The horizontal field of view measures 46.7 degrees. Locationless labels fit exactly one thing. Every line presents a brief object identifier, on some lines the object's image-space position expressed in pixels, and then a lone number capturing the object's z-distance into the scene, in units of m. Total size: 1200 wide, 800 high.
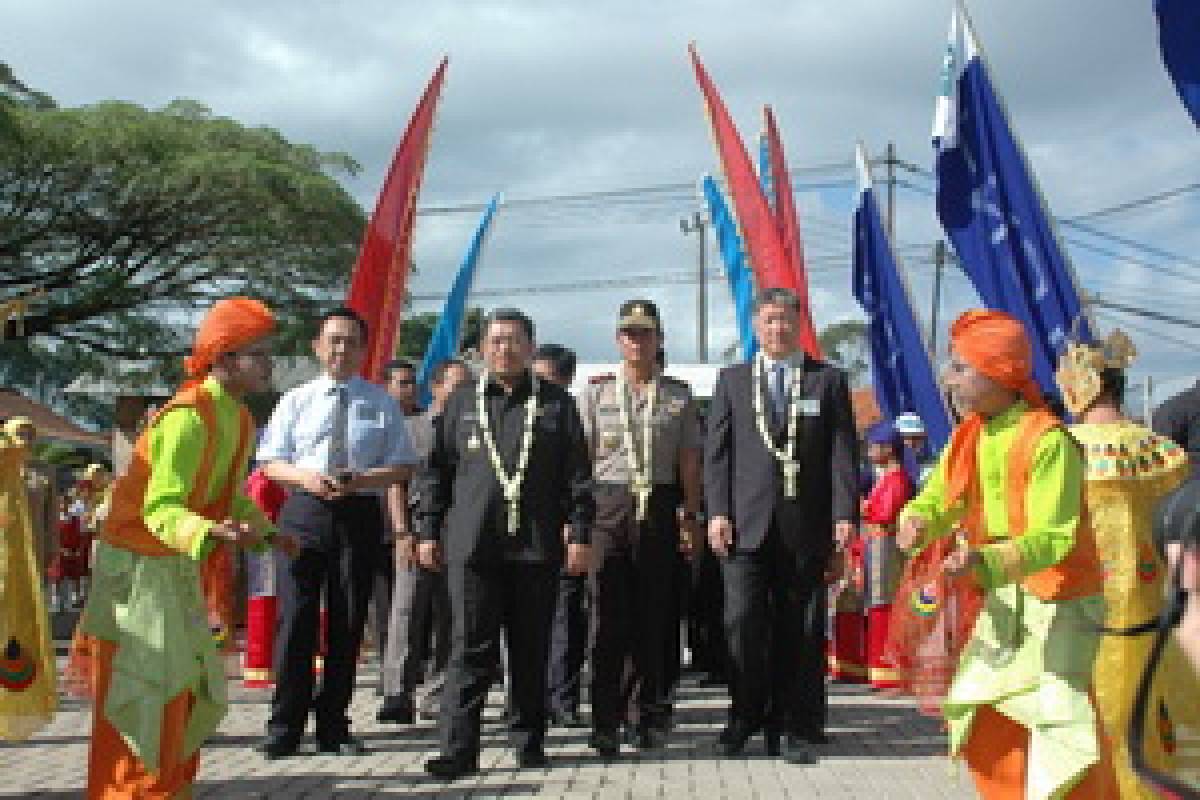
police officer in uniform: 7.05
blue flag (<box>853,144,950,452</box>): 11.59
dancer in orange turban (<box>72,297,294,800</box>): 4.90
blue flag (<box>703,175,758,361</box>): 14.03
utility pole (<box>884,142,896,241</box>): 42.05
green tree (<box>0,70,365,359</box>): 27.03
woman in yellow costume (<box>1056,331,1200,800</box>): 5.32
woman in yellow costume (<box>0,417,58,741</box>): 5.64
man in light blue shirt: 6.61
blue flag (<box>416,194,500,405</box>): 14.92
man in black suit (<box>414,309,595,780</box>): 6.29
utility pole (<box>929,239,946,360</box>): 49.41
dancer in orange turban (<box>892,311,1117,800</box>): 4.57
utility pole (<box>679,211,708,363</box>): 46.34
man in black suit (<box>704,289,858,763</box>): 6.74
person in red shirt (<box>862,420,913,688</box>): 10.23
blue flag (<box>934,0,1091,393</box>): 7.84
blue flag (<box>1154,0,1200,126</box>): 5.93
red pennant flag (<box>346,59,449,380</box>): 12.13
